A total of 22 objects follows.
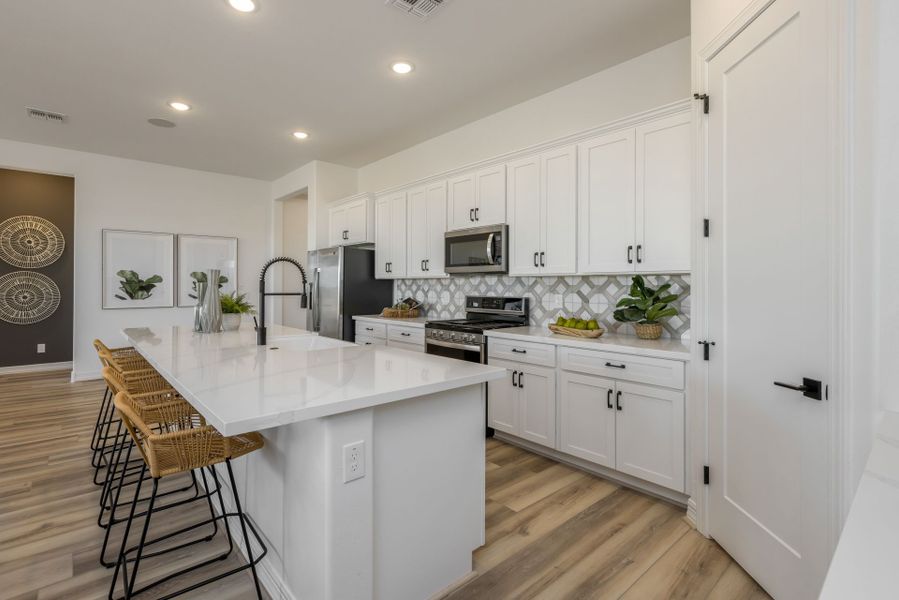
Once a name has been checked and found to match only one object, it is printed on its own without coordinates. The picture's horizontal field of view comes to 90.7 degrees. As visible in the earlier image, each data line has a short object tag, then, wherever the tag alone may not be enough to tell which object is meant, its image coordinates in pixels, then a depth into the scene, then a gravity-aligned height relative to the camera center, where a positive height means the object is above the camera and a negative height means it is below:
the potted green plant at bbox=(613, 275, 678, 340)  2.73 -0.04
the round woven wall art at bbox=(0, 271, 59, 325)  5.82 +0.02
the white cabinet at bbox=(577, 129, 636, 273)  2.88 +0.65
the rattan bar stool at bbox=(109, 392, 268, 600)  1.55 -0.55
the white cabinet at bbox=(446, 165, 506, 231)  3.71 +0.89
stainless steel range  3.52 -0.21
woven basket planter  2.83 -0.19
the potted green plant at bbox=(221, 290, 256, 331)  3.40 -0.09
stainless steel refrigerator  5.00 +0.12
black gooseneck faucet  2.64 -0.13
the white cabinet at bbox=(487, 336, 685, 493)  2.43 -0.66
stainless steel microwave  3.63 +0.44
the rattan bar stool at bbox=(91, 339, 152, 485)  2.74 -0.42
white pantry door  1.52 +0.02
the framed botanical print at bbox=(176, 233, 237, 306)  6.21 +0.59
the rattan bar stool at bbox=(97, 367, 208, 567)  1.94 -0.51
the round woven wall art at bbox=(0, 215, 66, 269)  5.79 +0.76
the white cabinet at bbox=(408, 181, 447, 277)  4.31 +0.72
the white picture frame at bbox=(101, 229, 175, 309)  5.68 +0.42
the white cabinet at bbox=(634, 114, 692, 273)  2.62 +0.65
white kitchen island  1.37 -0.59
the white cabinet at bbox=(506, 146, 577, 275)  3.21 +0.67
